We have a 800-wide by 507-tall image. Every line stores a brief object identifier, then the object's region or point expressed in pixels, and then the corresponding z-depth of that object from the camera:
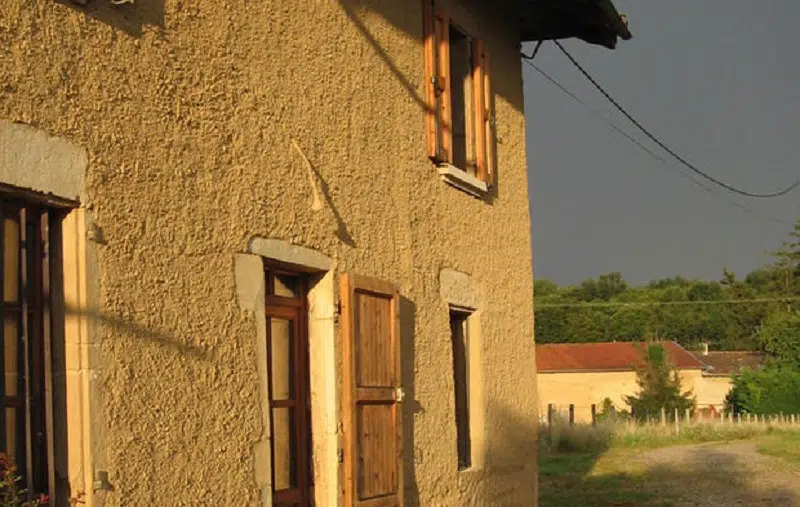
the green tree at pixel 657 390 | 47.47
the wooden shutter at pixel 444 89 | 9.26
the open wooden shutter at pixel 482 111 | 9.94
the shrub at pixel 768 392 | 43.78
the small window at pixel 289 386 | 6.96
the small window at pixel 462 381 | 9.59
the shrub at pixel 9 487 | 4.42
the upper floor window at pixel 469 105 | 9.92
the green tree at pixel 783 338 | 54.19
